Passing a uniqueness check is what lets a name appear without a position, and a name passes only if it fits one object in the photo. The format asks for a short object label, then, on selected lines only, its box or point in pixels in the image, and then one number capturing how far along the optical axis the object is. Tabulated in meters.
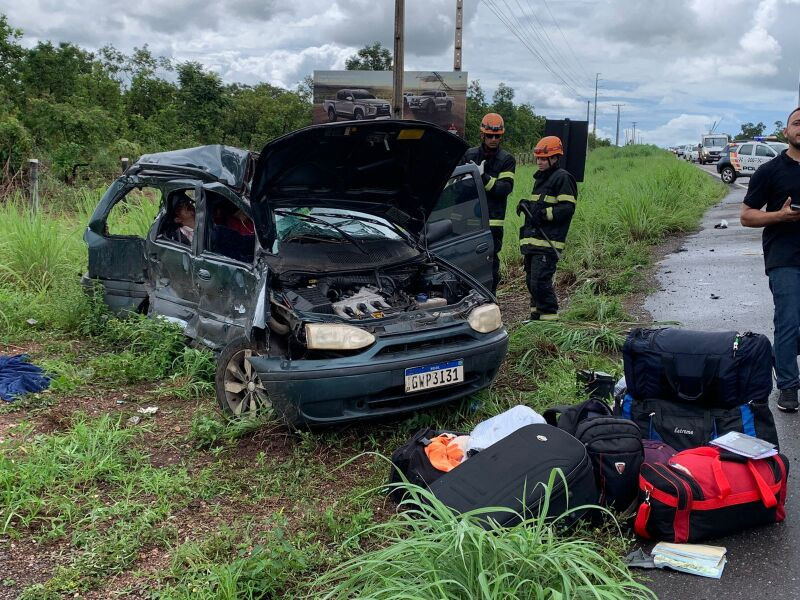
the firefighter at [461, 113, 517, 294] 6.99
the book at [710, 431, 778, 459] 3.14
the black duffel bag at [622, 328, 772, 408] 3.54
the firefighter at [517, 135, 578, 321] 6.39
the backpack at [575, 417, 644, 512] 3.18
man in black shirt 4.30
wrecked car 3.97
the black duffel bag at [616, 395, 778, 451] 3.51
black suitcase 2.92
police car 26.66
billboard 24.55
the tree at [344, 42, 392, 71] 36.22
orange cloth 3.45
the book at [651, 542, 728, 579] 2.90
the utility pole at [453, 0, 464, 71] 22.42
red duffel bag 3.05
